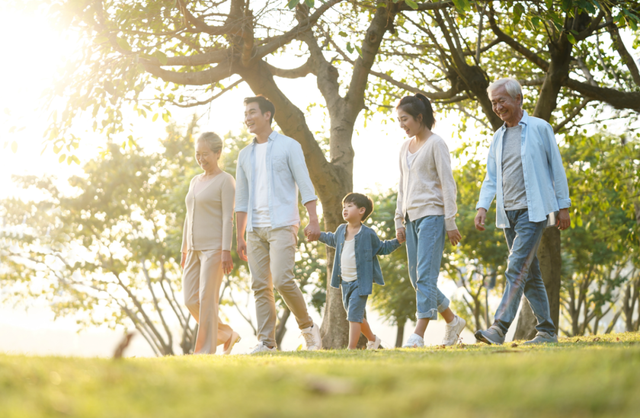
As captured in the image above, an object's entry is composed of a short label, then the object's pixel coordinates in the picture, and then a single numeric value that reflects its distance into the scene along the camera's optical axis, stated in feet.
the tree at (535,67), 32.19
